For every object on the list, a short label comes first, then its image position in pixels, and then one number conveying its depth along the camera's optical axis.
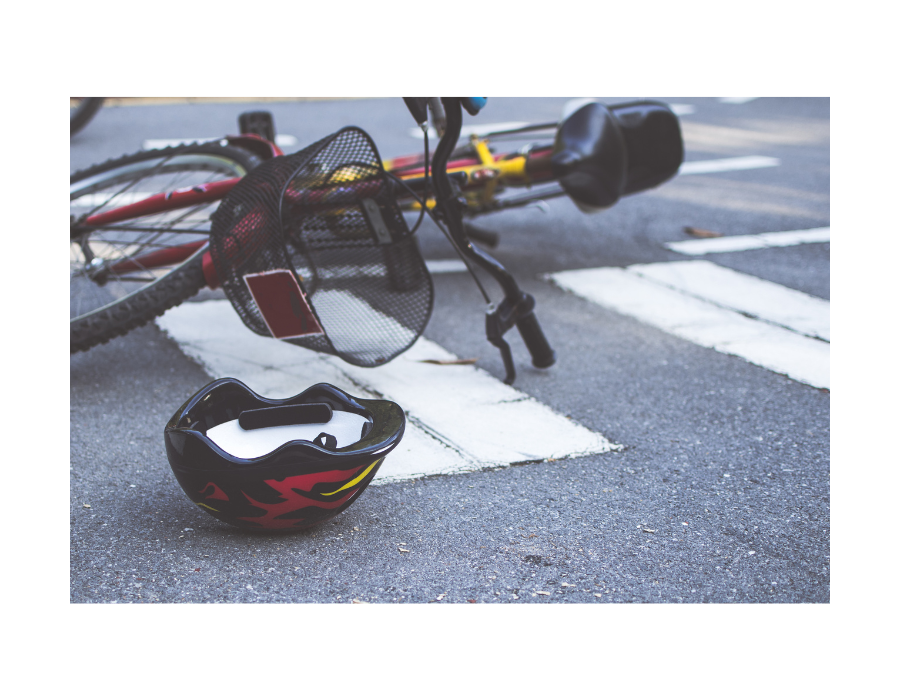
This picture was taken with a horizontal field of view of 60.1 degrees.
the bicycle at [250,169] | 2.57
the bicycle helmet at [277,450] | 1.65
